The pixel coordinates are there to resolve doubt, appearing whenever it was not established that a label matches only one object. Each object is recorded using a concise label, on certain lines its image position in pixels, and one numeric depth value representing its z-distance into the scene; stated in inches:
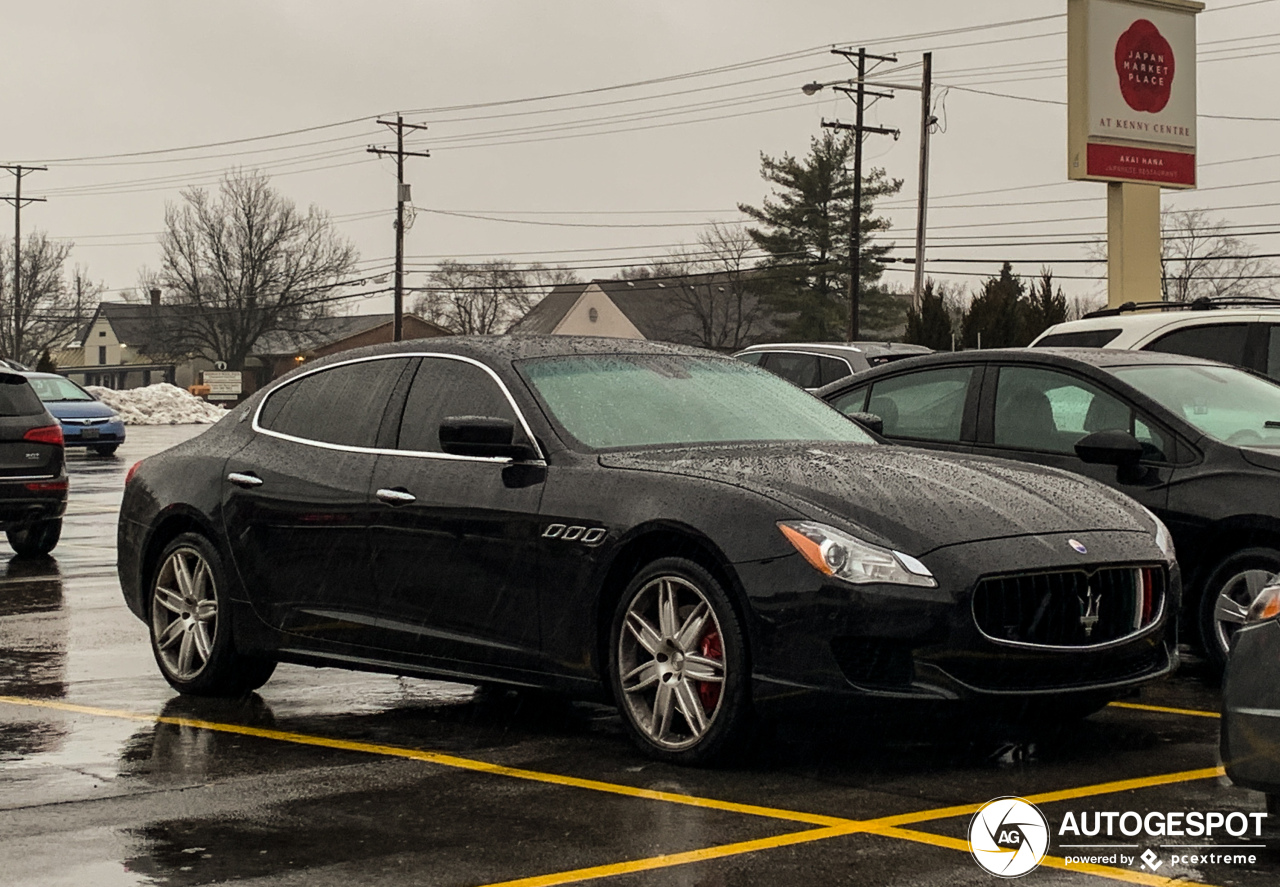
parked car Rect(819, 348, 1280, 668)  338.3
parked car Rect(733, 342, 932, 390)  855.1
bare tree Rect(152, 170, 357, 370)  4242.1
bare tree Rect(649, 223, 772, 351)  3897.6
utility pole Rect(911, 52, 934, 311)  1947.6
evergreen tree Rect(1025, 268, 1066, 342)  1556.3
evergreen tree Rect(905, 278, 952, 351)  1700.3
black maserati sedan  251.9
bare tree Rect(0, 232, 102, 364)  4547.2
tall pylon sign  1187.3
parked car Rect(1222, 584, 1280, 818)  199.5
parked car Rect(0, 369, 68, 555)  602.2
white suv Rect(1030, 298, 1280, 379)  482.3
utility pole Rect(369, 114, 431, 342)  2687.0
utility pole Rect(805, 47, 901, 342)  2204.7
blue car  1473.9
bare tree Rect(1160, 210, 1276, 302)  3902.6
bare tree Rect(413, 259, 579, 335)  4362.7
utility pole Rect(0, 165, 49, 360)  3577.8
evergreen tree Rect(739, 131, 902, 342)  3376.0
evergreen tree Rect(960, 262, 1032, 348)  1625.2
